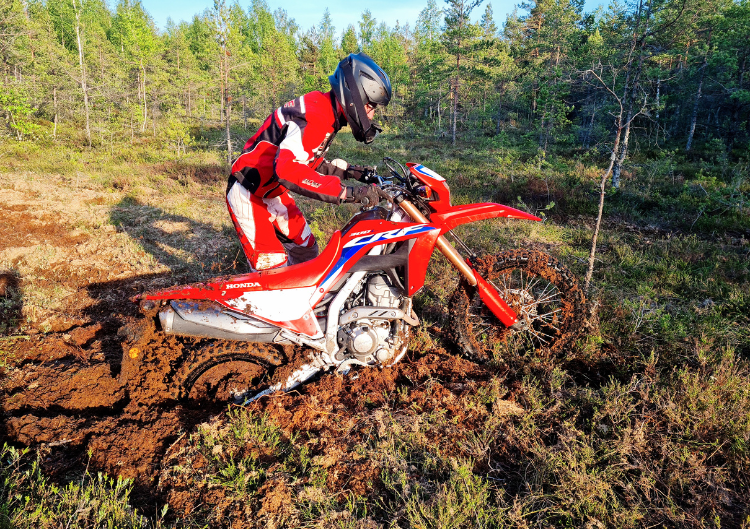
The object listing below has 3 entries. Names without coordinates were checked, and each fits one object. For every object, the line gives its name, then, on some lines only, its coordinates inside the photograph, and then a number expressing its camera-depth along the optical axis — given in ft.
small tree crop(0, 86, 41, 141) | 38.40
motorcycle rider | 9.76
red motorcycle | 10.55
